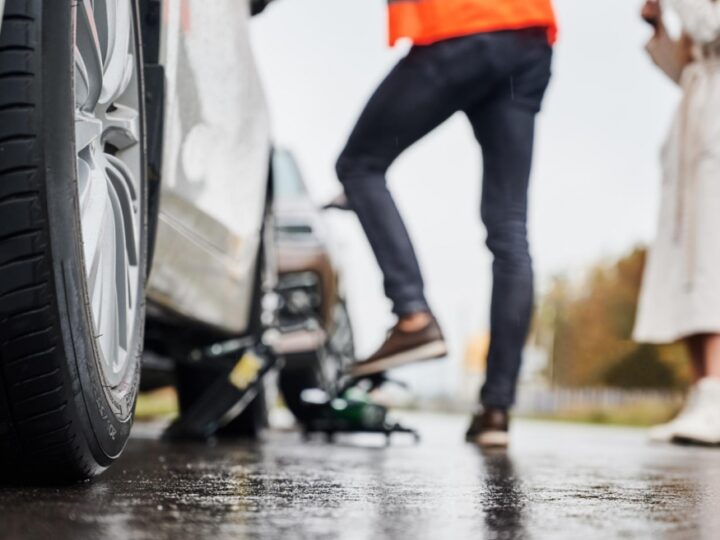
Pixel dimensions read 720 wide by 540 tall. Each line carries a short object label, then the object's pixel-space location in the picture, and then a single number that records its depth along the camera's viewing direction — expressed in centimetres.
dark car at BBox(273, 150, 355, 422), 530
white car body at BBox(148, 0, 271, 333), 247
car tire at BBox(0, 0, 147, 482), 152
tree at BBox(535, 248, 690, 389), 3856
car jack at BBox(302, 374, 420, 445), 472
